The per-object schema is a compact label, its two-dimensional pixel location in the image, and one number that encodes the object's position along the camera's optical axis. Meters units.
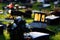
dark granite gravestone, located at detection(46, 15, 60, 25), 17.44
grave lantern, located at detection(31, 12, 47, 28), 15.92
